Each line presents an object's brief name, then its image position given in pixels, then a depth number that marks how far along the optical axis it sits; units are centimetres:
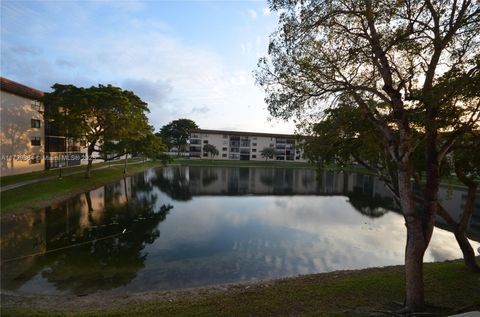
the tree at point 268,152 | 11302
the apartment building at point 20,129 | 3772
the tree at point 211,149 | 11206
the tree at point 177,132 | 11264
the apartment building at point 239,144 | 12044
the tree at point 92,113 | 3947
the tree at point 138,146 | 4822
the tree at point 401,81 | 911
